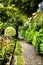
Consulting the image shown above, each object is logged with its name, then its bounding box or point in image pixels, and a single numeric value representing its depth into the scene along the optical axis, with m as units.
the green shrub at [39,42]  5.87
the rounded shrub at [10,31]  10.38
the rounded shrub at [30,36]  9.00
